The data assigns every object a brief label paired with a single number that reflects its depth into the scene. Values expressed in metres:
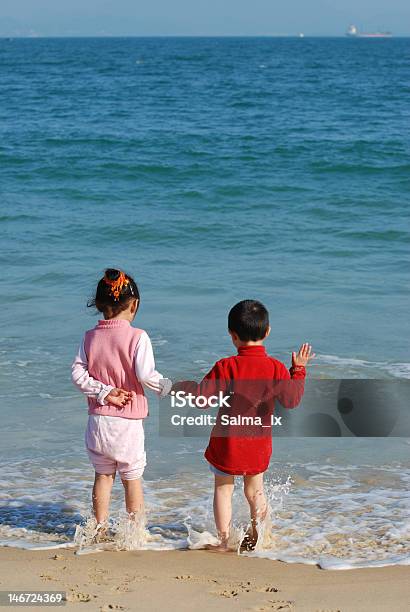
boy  6.52
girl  6.65
